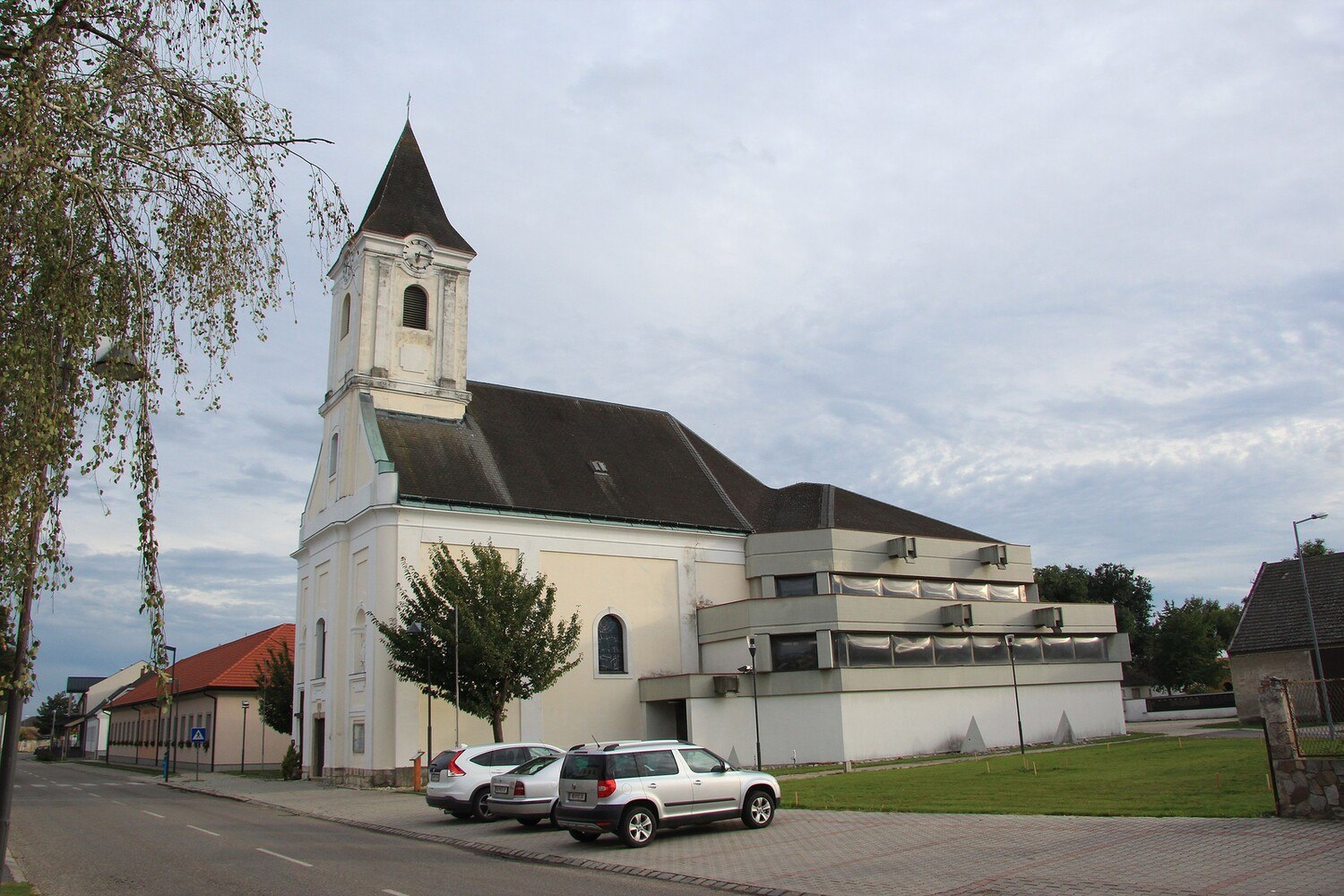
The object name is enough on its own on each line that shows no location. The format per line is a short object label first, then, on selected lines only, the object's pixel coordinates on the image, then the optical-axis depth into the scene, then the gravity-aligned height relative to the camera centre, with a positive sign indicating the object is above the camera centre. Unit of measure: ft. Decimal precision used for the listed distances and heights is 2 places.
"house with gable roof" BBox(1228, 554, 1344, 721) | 126.41 +1.34
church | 111.55 +10.85
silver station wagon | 49.29 -6.07
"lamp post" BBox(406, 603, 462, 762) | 90.79 +2.64
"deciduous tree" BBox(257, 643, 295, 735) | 140.56 -1.04
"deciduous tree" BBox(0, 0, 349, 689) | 25.62 +12.66
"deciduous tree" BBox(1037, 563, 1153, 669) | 246.27 +14.32
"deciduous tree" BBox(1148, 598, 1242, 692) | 234.17 -1.75
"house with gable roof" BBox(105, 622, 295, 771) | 172.86 -3.88
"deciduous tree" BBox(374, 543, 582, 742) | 92.63 +3.91
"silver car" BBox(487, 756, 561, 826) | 60.85 -6.99
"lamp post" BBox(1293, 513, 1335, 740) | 107.53 +1.98
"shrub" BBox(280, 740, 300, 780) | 125.70 -9.72
